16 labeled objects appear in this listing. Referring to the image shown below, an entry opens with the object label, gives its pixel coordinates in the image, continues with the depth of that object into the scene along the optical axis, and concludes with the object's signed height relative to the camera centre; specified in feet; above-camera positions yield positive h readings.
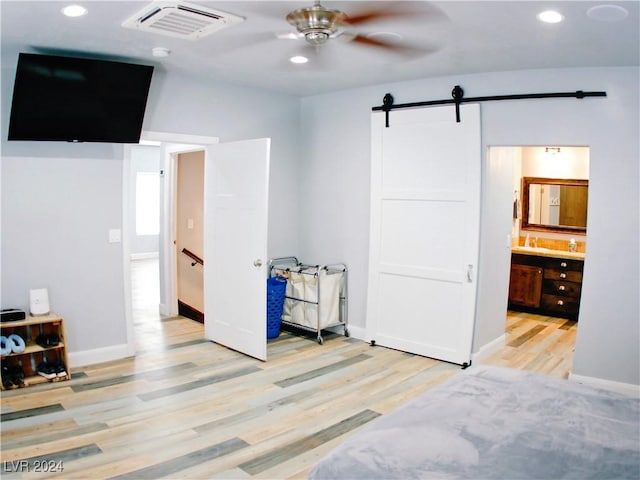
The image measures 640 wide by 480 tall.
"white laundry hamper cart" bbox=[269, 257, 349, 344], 17.61 -3.03
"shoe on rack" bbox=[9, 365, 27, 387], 13.15 -4.36
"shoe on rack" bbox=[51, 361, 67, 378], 13.71 -4.33
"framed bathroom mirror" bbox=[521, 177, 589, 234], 22.13 +0.33
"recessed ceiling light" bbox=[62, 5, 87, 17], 9.81 +3.66
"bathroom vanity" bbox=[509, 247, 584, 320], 21.09 -2.87
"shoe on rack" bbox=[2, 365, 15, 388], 13.04 -4.41
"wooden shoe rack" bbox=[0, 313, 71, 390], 13.37 -3.71
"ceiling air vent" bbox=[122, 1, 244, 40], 9.67 +3.62
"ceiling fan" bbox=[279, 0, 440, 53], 8.34 +3.62
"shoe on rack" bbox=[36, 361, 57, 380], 13.57 -4.35
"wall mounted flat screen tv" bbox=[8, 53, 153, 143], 12.42 +2.59
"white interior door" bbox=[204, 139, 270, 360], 15.40 -1.18
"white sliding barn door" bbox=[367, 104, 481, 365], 15.24 -0.65
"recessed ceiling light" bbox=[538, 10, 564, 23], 9.48 +3.58
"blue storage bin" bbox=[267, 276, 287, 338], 17.85 -3.30
